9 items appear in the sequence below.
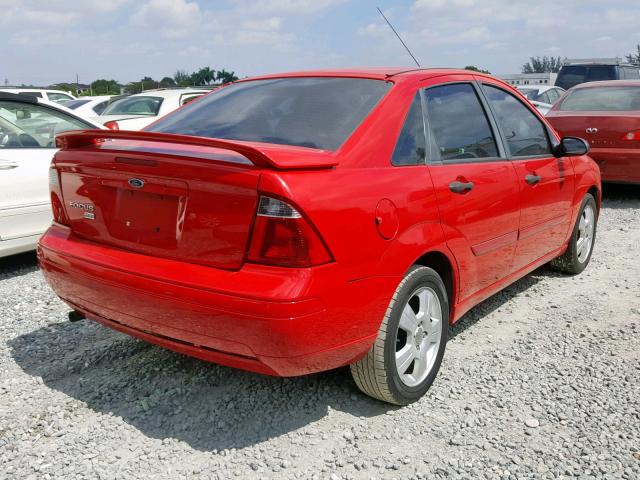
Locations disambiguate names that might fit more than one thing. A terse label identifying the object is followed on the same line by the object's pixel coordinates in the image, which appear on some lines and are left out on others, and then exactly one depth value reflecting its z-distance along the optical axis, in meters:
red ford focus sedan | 2.47
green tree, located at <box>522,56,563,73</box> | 80.94
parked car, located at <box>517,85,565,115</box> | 14.80
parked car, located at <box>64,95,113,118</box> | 13.62
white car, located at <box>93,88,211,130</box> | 10.25
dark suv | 17.52
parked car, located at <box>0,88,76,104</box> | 16.19
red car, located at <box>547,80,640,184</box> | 7.94
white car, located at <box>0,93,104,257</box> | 5.10
